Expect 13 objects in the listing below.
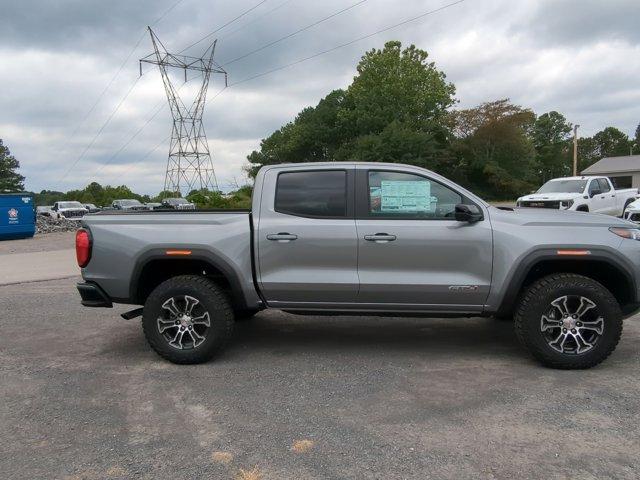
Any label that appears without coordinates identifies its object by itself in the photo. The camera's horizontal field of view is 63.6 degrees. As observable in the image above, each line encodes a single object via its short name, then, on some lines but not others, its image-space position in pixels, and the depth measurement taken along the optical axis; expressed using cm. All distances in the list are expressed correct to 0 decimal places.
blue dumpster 2058
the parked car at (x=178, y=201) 3606
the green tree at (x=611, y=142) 9425
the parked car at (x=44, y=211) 3684
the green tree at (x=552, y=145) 7594
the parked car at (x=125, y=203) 3603
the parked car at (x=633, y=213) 1202
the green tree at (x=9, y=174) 7750
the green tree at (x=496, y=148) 4969
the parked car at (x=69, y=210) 3177
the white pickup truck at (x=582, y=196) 1457
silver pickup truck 444
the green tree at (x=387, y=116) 4434
